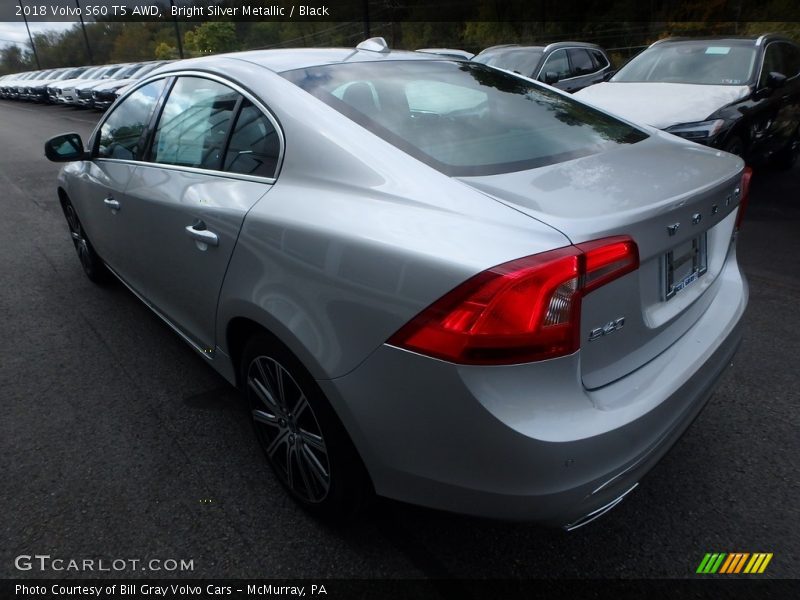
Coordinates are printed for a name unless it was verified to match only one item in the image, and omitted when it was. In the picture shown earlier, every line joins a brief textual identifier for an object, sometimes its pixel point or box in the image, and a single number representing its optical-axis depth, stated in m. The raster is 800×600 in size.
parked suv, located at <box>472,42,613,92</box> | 9.72
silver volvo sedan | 1.43
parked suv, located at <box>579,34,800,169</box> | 5.58
